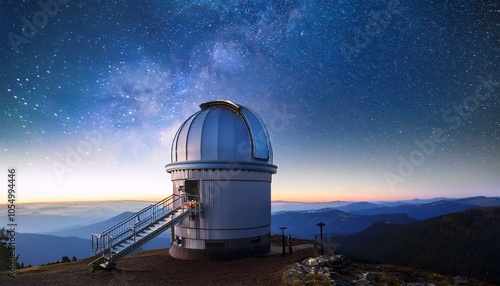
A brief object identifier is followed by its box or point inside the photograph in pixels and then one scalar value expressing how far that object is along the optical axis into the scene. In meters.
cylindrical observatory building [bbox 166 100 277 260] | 14.42
